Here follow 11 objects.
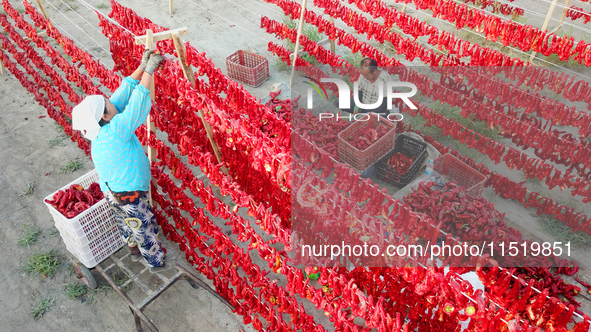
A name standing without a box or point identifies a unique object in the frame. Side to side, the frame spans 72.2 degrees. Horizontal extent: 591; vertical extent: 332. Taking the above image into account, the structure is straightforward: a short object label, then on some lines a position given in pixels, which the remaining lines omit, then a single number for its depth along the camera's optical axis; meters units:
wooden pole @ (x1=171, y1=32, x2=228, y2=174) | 3.39
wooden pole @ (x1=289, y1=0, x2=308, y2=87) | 5.19
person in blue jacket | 3.04
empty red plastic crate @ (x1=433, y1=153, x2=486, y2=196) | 4.71
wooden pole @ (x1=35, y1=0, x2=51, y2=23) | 6.43
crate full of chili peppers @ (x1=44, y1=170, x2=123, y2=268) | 3.53
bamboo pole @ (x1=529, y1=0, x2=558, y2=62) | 5.33
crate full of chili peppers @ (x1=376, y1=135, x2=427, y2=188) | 4.91
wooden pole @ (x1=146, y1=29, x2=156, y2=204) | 3.18
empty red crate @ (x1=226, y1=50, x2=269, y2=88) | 7.02
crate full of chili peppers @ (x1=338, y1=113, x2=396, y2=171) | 4.69
